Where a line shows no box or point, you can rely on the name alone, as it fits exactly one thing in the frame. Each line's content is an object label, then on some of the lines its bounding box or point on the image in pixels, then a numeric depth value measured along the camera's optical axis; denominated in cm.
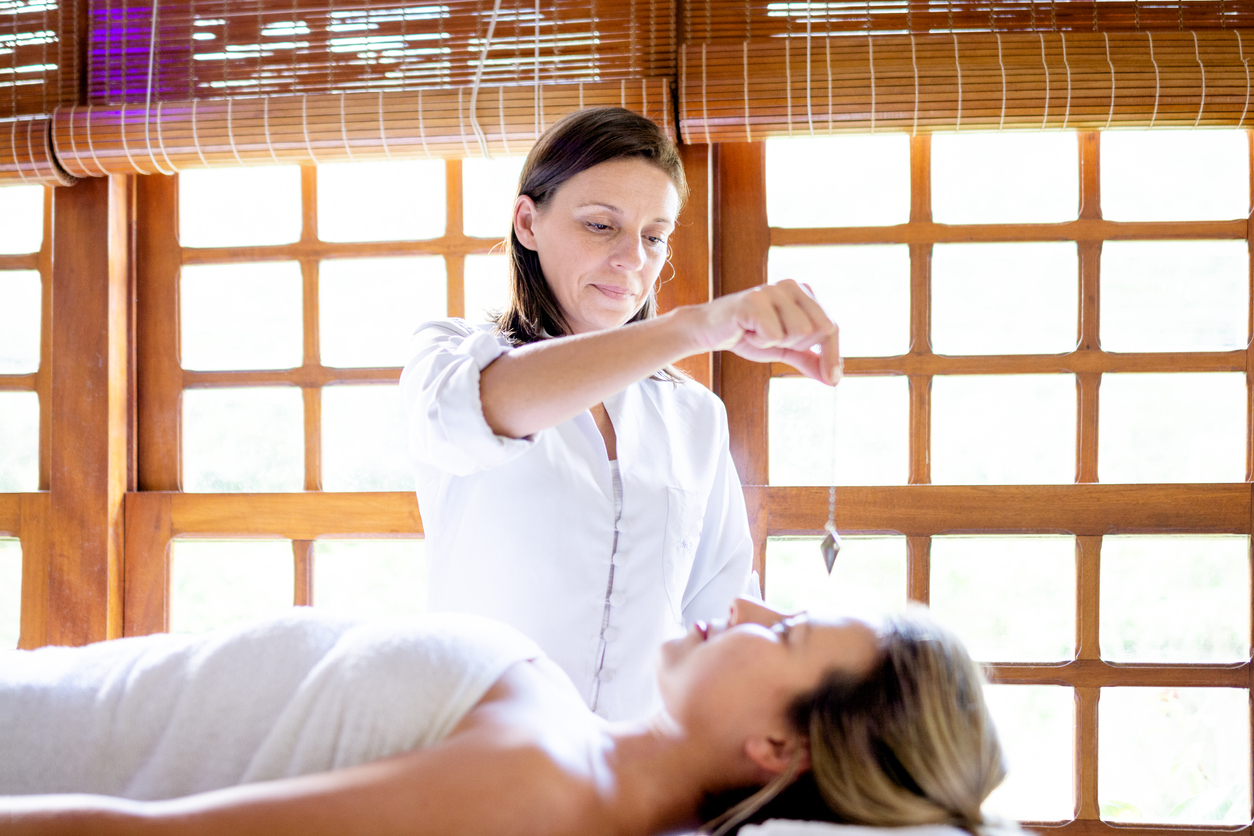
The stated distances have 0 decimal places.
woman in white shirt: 128
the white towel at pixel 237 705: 91
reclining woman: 84
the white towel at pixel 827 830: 90
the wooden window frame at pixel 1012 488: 179
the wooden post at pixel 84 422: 191
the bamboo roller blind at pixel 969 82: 165
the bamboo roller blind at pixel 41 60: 192
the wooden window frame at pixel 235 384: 189
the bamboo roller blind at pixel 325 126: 173
